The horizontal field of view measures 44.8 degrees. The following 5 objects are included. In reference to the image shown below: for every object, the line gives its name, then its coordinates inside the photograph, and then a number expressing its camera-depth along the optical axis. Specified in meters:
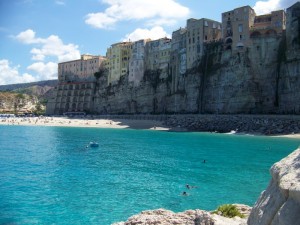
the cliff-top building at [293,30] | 80.56
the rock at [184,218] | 10.31
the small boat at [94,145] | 56.58
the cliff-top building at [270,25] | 87.88
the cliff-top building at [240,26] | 89.88
